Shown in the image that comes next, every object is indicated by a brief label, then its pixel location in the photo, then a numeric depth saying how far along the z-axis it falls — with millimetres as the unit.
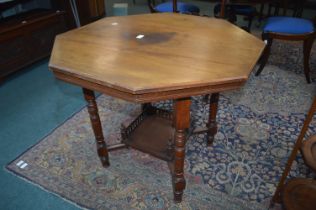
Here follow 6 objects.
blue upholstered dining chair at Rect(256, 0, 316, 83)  2273
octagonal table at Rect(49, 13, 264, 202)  965
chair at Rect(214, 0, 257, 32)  3258
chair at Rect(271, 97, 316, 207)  1136
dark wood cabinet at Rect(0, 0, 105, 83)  2510
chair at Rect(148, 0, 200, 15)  2609
